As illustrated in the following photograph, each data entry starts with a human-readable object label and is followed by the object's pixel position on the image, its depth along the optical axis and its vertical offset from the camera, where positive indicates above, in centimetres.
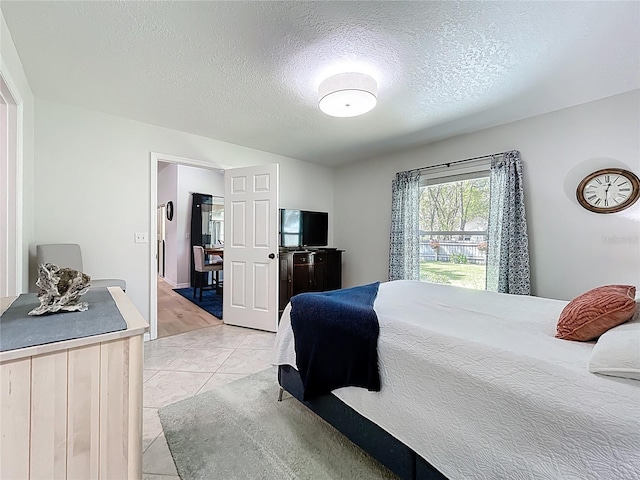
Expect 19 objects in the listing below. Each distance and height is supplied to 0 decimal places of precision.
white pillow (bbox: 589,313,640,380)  81 -35
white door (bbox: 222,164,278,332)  340 -11
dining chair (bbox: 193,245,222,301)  506 -49
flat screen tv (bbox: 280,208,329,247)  425 +18
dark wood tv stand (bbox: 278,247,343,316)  389 -47
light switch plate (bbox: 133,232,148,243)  307 +2
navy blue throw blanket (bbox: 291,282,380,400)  134 -54
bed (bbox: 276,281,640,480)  76 -52
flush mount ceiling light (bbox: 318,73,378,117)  200 +106
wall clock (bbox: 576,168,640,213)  234 +44
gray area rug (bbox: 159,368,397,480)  135 -111
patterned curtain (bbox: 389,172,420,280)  379 +16
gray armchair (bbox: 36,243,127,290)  242 -16
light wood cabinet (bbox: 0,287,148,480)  77 -51
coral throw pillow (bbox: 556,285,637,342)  111 -30
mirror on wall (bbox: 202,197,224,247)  616 +38
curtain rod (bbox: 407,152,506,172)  312 +96
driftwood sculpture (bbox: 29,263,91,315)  105 -20
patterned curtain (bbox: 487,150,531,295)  283 +9
